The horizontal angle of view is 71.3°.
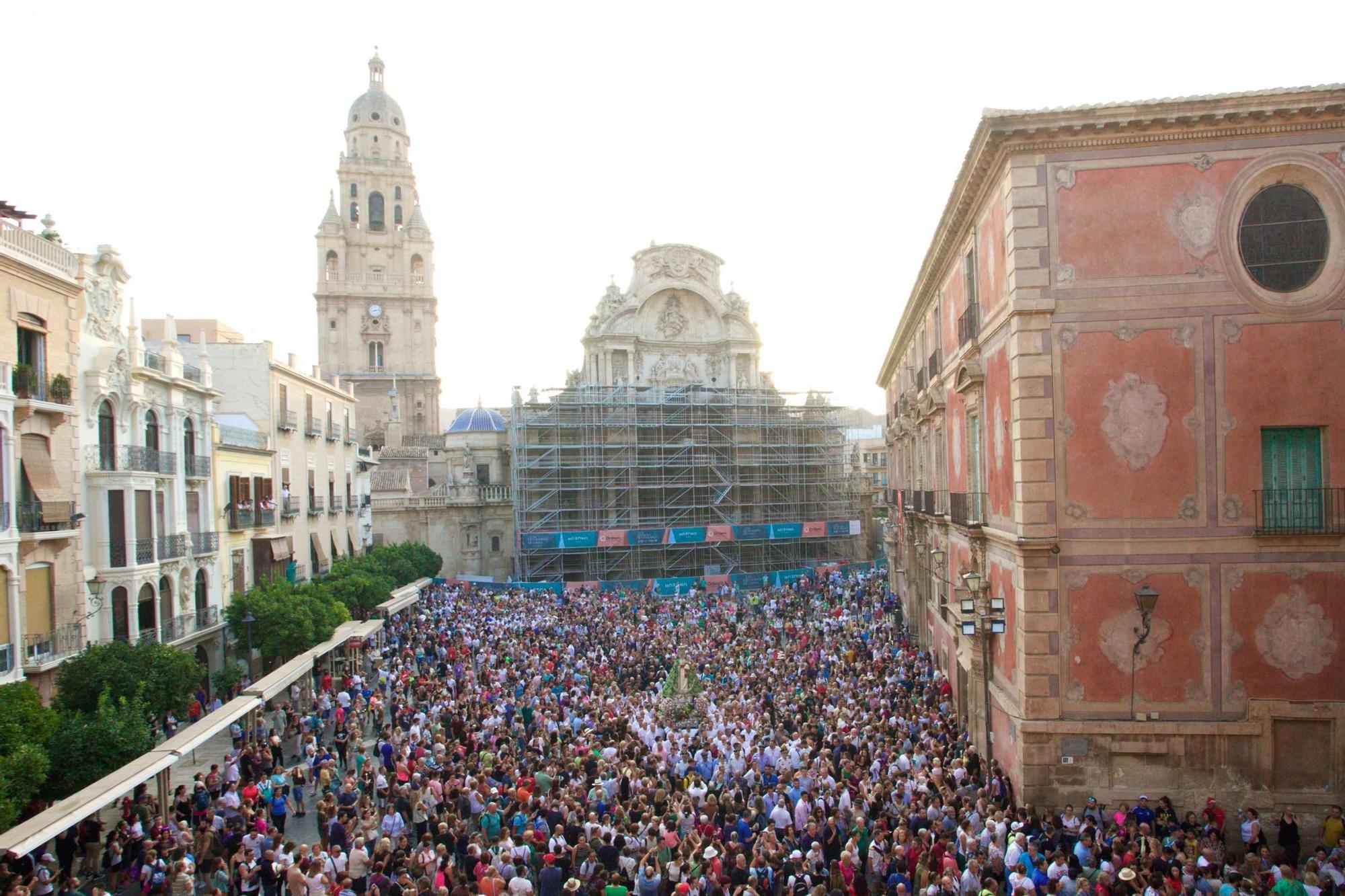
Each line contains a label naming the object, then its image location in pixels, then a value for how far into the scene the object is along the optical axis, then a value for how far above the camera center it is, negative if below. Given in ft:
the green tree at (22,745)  40.65 -12.62
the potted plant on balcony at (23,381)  58.39 +5.84
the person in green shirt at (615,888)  32.73 -15.13
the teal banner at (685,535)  147.43 -12.25
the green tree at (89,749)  46.19 -13.74
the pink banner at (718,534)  148.15 -12.19
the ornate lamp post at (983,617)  46.09 -8.39
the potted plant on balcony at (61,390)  62.28 +5.60
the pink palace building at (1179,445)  42.22 -0.01
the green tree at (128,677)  57.62 -12.77
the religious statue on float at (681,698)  63.00 -16.61
